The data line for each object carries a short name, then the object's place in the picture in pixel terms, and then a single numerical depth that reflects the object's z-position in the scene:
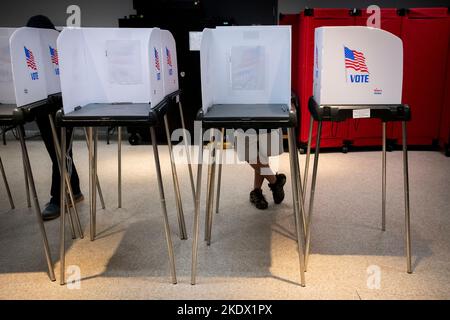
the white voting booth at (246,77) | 1.84
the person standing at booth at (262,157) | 2.61
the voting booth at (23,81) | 1.78
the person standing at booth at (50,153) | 2.50
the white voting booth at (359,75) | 1.80
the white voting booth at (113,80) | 1.73
